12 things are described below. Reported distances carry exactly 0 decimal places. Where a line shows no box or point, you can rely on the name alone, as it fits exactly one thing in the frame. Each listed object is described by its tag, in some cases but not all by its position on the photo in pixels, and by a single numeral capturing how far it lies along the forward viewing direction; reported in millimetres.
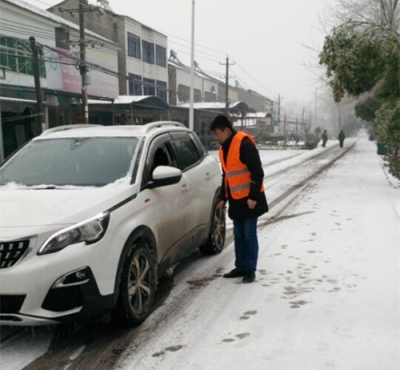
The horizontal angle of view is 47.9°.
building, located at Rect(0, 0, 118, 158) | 20594
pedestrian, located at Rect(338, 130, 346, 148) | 42531
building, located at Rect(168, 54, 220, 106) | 50312
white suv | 3120
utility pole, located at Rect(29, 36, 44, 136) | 16572
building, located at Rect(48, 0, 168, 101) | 37281
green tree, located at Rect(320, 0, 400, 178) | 13164
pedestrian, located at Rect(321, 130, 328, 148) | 45697
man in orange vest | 4699
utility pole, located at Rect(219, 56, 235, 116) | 44541
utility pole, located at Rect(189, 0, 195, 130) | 22731
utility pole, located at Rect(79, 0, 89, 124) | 19594
